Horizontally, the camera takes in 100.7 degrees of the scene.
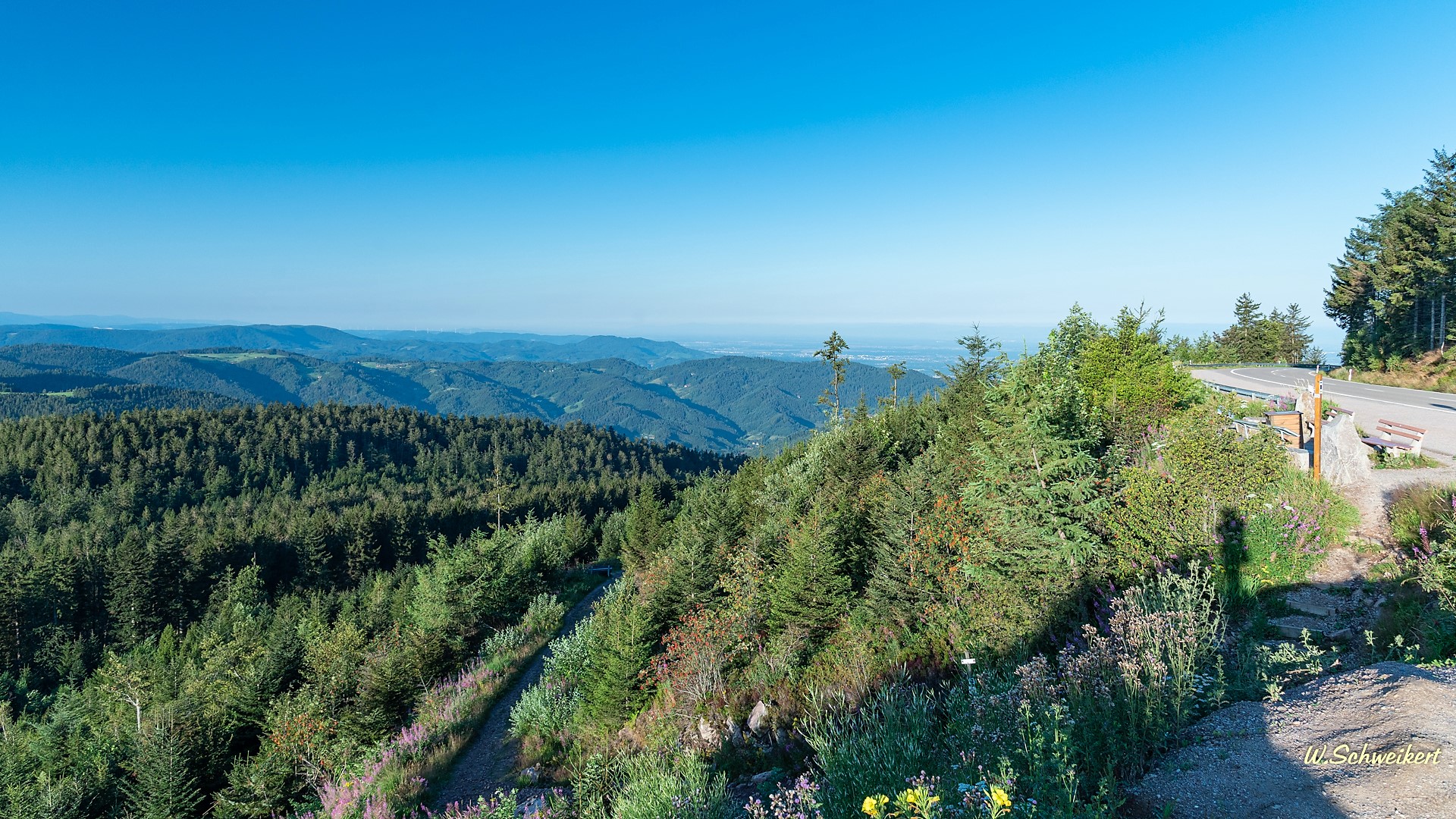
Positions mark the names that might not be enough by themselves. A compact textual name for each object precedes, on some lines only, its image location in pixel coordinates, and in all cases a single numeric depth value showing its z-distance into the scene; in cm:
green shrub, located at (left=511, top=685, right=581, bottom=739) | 1402
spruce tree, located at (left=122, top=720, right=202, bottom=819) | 1689
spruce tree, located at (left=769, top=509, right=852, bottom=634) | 1344
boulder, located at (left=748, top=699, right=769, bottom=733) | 992
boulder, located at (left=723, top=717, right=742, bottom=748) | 975
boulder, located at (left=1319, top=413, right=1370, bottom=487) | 1088
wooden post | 1070
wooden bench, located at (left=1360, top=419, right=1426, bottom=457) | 1243
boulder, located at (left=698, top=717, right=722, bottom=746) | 1008
